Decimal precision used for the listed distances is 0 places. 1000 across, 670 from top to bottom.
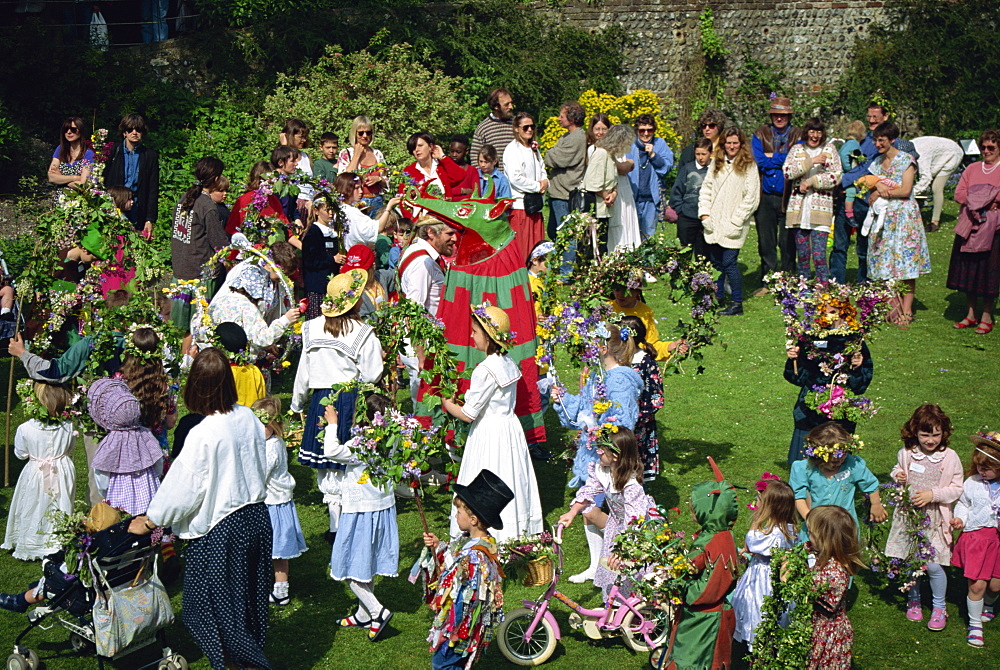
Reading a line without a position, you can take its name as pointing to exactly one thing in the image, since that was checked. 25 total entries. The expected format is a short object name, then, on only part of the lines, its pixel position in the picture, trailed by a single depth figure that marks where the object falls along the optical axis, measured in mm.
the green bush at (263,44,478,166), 17000
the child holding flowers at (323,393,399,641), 7059
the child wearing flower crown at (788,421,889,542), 7309
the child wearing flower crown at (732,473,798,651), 6695
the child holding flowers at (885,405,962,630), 7250
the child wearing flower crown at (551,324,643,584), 7887
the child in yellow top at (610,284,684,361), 9164
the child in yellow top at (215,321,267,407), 8172
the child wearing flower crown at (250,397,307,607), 7443
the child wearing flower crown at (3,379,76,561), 8102
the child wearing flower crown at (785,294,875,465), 7996
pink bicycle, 6656
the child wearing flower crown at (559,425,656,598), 7184
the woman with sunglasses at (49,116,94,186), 12453
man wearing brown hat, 14219
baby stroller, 6184
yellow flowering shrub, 19781
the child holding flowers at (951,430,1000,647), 7066
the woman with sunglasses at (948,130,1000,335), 12500
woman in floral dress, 13141
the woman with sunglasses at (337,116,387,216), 12781
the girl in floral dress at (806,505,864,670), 6180
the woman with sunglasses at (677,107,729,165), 14125
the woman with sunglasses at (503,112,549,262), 13961
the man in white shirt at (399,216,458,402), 9625
